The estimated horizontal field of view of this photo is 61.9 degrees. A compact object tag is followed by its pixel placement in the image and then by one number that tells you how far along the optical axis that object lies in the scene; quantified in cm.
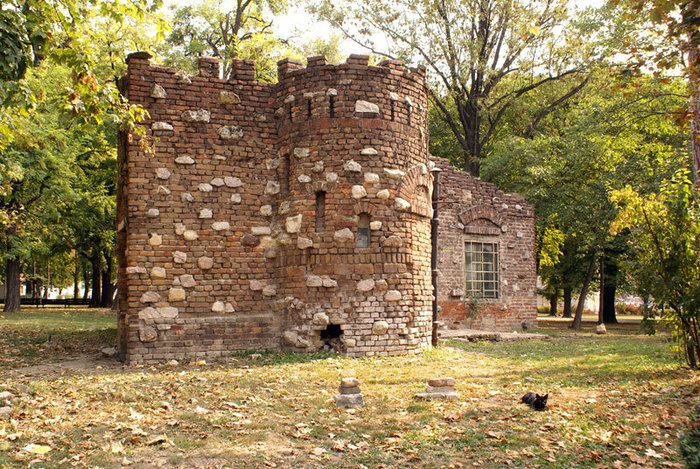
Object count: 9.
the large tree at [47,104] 677
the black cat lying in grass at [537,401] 667
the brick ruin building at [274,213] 1063
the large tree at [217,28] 2911
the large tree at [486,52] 2355
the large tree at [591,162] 1850
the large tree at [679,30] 573
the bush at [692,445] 341
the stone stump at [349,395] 691
